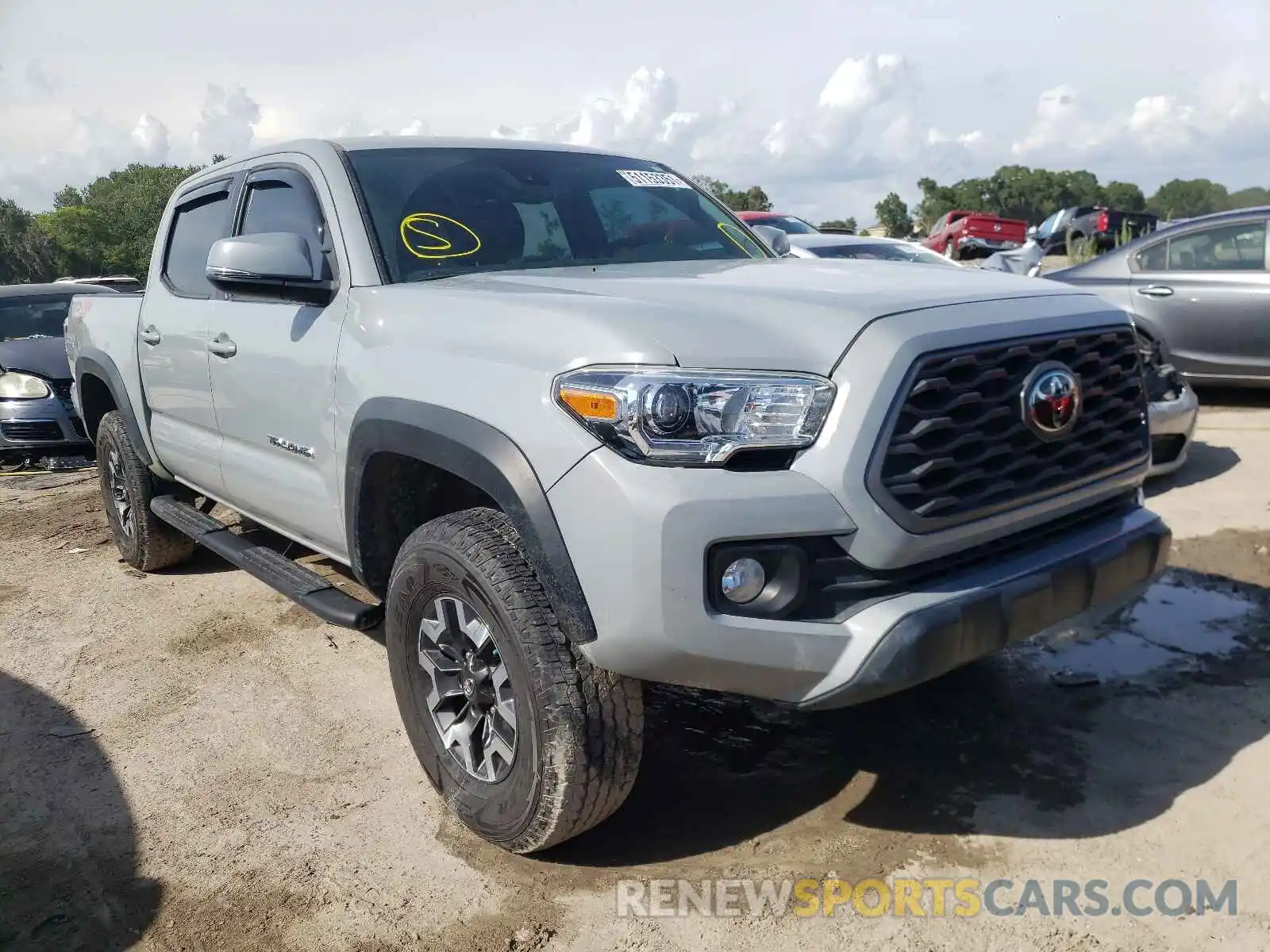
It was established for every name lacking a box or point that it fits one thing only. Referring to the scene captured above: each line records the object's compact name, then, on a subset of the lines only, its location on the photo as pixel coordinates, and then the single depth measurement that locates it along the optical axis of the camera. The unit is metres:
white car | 9.09
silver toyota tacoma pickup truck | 2.20
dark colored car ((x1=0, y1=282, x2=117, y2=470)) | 8.38
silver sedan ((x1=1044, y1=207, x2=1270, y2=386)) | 7.03
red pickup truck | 24.70
